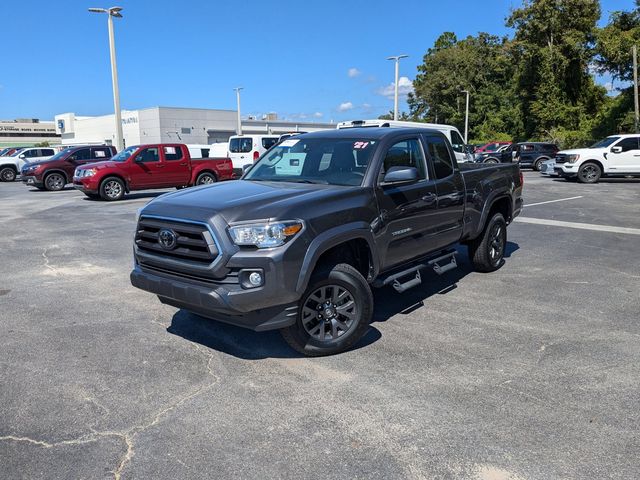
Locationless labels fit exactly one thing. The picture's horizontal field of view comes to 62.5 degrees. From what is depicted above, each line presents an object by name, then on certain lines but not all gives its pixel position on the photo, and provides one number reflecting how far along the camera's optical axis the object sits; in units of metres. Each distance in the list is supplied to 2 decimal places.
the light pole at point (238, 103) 57.14
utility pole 30.19
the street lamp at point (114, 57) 24.38
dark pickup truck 3.82
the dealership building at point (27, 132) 107.56
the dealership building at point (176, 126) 64.81
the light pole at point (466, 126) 52.72
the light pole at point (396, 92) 37.56
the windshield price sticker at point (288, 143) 5.63
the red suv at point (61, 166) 20.25
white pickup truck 20.03
